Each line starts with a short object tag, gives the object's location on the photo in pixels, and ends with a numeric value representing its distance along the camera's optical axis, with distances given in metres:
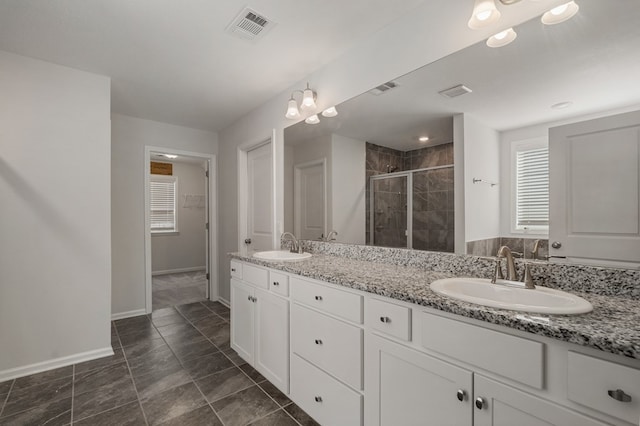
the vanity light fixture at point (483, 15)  1.27
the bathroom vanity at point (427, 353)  0.77
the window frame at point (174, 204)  5.82
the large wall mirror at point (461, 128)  1.15
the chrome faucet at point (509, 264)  1.29
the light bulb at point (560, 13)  1.18
